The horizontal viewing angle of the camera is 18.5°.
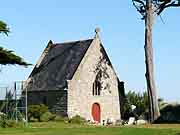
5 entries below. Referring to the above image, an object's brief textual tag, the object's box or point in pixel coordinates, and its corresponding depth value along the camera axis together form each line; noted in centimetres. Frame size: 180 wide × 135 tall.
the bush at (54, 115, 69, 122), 5566
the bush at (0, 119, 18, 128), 4149
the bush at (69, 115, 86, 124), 5294
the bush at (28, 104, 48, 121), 5688
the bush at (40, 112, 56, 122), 5602
